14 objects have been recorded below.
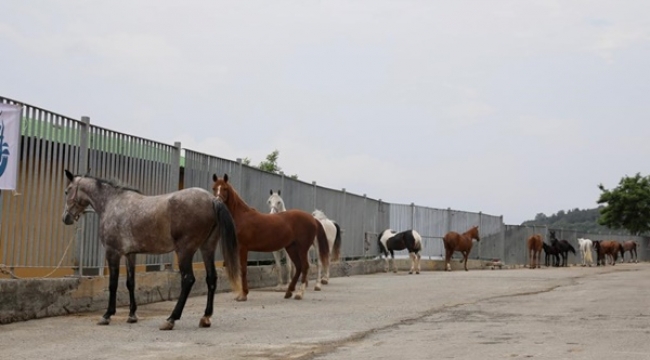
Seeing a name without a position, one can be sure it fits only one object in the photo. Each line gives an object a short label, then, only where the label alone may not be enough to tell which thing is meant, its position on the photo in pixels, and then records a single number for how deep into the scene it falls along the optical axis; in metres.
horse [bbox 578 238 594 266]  50.59
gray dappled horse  10.95
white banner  10.97
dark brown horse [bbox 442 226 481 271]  33.88
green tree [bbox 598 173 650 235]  78.62
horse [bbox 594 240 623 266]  51.84
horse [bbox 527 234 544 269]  42.00
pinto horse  29.75
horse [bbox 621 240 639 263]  59.17
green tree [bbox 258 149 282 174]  47.84
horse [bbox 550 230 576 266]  46.66
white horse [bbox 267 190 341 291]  18.11
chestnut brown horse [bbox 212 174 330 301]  14.60
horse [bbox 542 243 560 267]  45.88
